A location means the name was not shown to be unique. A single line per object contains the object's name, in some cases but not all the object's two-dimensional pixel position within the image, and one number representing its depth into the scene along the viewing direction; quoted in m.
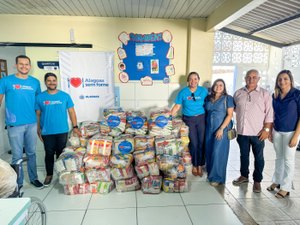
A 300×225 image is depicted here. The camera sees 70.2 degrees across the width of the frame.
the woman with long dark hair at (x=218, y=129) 2.58
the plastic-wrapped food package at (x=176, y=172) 2.51
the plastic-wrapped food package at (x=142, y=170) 2.51
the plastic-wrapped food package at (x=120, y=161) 2.53
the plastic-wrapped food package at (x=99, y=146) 2.58
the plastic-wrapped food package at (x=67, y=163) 2.45
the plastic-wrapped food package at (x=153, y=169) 2.51
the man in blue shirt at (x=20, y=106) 2.38
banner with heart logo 3.15
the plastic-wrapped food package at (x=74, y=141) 2.72
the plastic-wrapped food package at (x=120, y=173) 2.53
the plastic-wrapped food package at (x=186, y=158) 2.77
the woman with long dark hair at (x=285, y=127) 2.26
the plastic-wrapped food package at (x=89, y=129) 2.74
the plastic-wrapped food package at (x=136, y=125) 2.78
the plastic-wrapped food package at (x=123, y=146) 2.63
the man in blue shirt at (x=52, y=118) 2.57
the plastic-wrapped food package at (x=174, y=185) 2.53
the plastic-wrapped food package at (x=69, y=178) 2.46
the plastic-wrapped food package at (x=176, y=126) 2.81
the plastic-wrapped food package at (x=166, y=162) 2.52
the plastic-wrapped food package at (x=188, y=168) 2.77
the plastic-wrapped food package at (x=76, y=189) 2.50
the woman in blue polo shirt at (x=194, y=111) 2.80
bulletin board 3.19
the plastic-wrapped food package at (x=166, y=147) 2.62
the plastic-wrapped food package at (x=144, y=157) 2.55
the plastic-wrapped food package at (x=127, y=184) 2.55
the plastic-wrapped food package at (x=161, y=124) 2.74
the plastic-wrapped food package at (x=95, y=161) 2.51
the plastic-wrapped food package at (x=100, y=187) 2.52
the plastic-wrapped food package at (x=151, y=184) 2.51
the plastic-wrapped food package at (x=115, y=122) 2.74
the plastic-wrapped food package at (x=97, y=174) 2.51
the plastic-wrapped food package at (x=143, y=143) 2.67
